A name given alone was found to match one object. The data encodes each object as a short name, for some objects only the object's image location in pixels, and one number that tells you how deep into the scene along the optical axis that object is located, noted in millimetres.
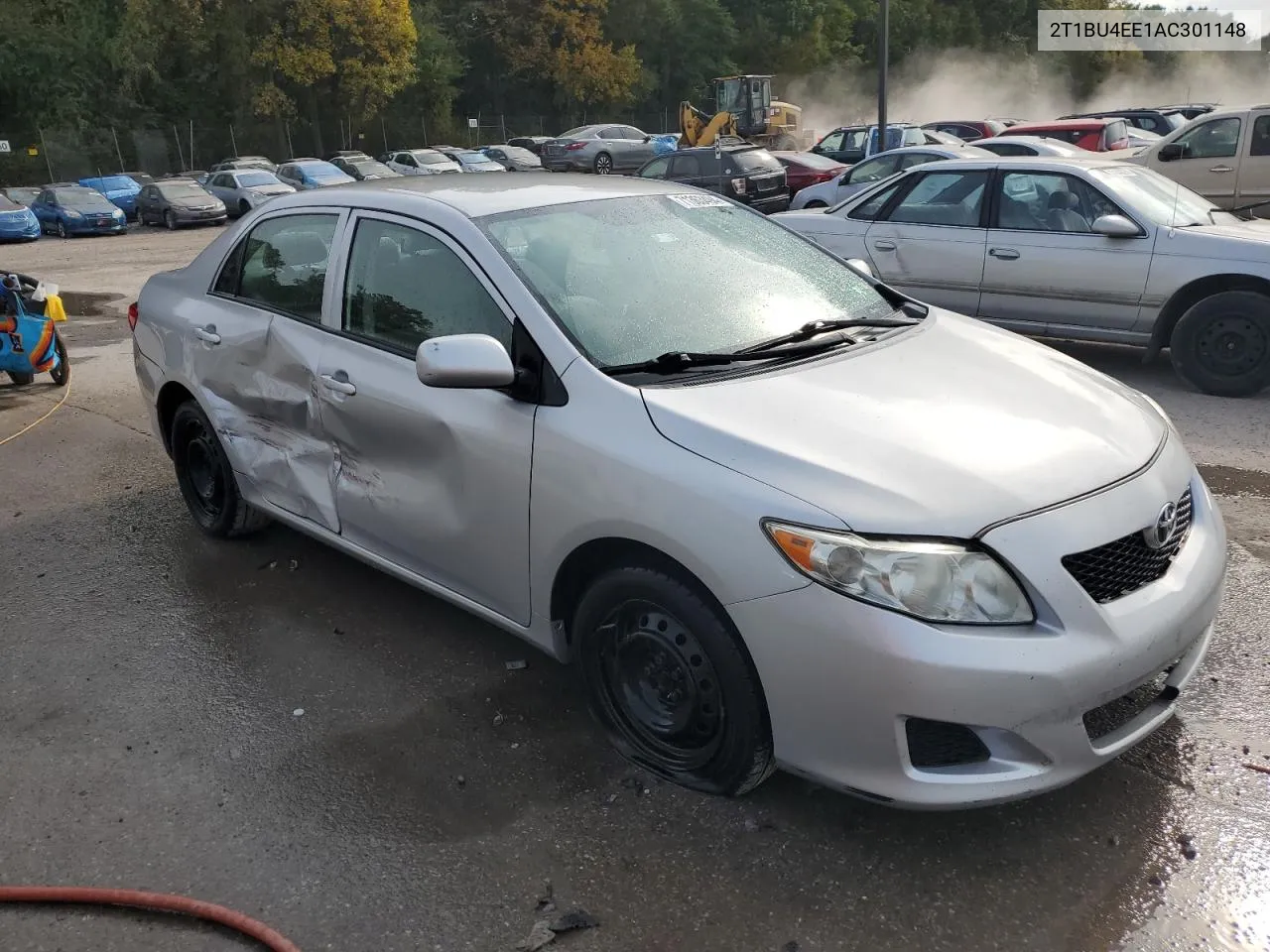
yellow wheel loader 38219
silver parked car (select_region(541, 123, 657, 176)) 36469
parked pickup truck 12156
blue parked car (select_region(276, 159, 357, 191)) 30734
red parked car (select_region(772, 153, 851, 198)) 20609
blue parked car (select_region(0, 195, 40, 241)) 25516
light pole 20891
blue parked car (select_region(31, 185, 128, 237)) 27000
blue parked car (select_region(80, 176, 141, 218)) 30959
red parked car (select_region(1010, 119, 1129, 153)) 18031
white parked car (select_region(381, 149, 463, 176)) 34844
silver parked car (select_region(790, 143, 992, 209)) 14383
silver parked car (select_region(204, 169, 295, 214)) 29469
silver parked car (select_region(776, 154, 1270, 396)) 6891
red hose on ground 2627
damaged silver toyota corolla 2510
